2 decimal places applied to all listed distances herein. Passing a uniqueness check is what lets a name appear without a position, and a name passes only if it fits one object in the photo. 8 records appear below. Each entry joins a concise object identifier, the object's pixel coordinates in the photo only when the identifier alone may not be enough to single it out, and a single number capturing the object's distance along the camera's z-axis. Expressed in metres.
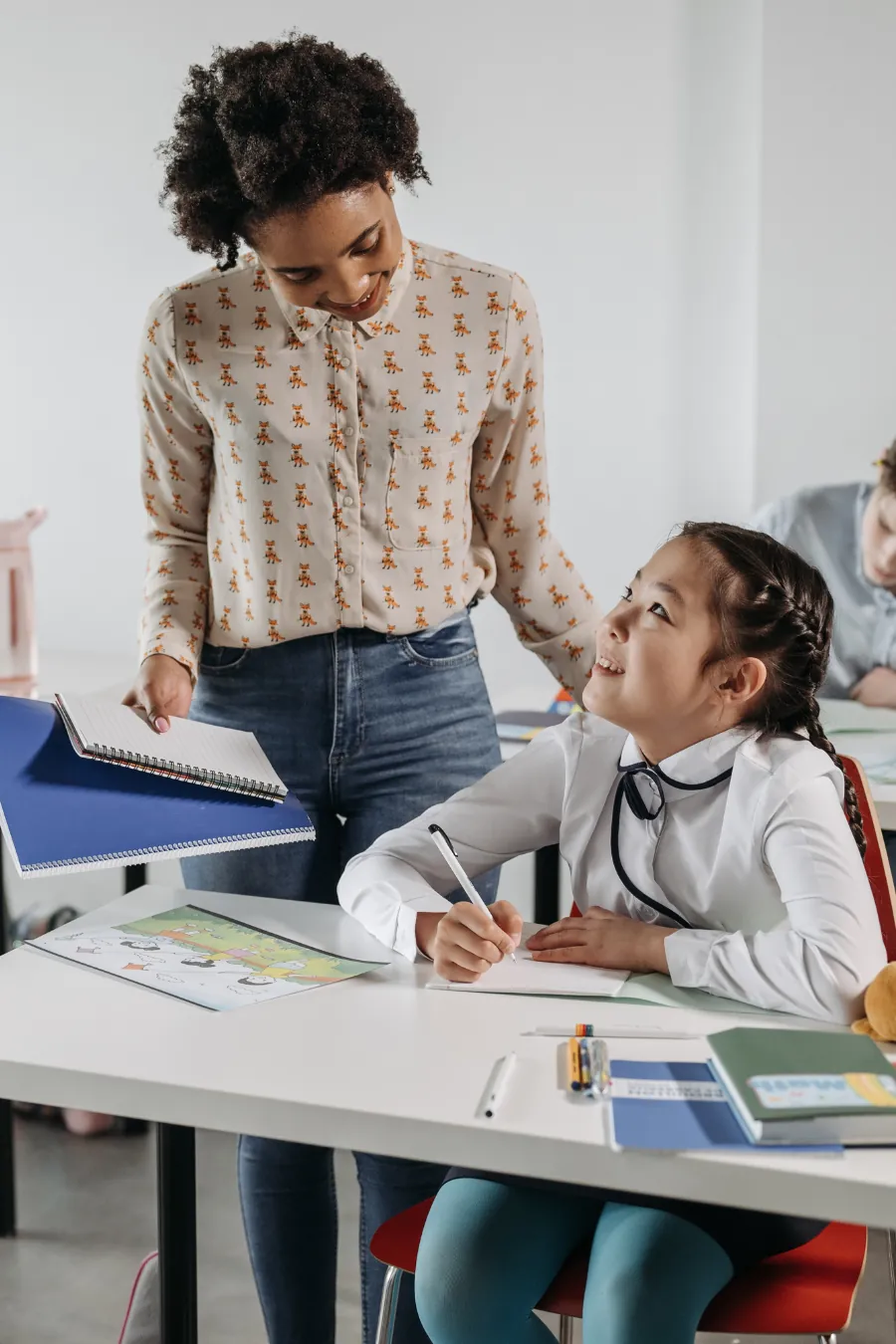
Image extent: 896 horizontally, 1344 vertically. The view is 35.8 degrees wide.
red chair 1.15
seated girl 1.16
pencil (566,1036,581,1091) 1.05
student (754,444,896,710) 2.58
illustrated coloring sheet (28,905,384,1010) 1.24
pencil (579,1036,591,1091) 1.05
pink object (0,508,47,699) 2.45
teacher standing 1.53
